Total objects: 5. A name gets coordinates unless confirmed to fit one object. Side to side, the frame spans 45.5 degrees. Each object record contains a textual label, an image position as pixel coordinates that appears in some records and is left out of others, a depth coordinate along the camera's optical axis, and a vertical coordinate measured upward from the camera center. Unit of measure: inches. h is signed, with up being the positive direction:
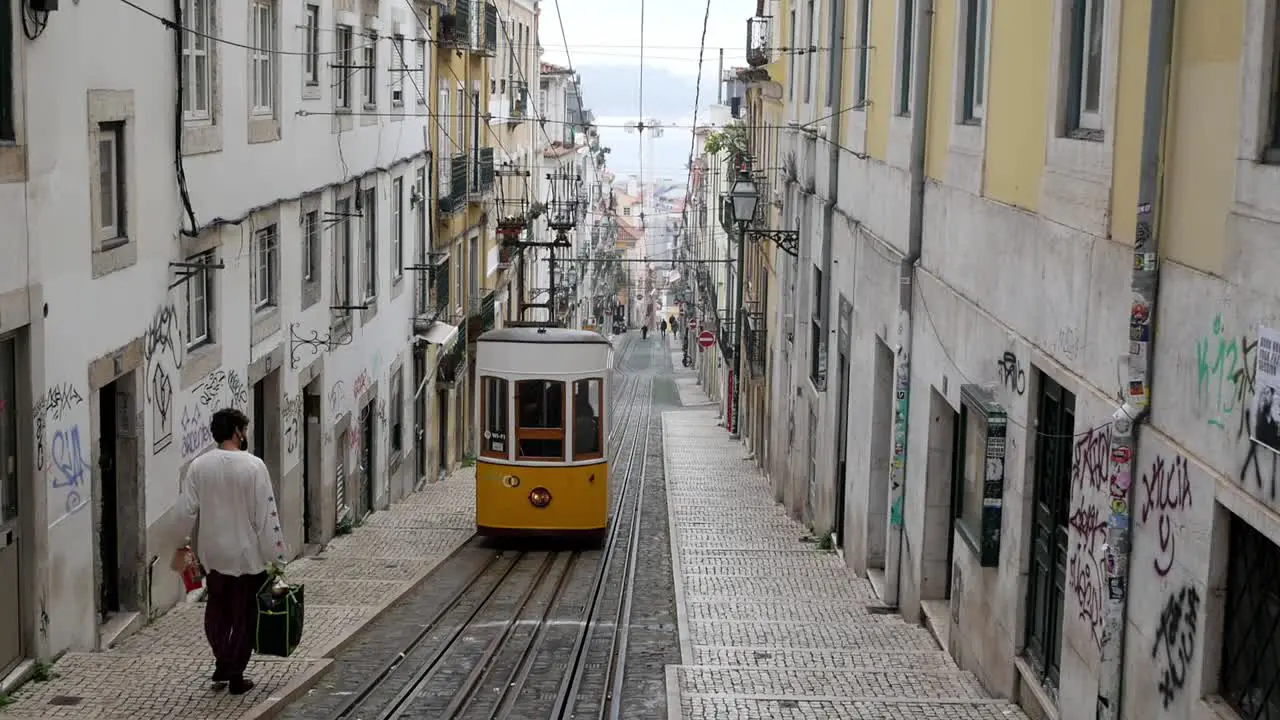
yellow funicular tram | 641.6 -123.0
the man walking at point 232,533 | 296.8 -77.4
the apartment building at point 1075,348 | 217.2 -38.6
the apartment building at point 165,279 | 327.0 -43.7
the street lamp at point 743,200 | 888.3 -32.8
